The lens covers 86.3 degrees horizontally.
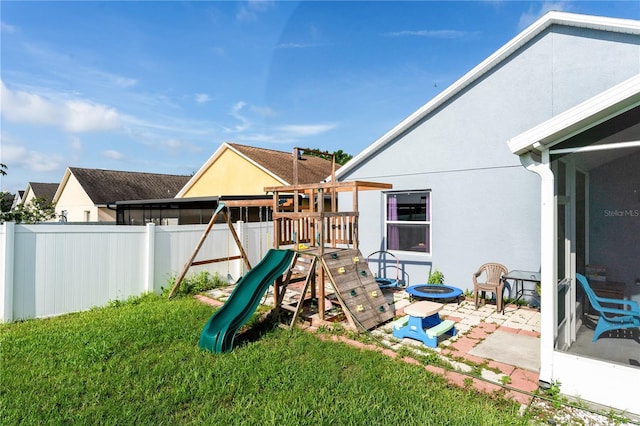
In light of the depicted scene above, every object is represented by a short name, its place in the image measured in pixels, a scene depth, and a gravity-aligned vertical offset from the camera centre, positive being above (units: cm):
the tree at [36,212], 1259 +17
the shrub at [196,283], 786 -165
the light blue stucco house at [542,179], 343 +66
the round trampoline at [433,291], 668 -151
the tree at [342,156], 3423 +624
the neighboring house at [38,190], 3381 +252
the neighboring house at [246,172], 1577 +225
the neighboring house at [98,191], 2416 +189
